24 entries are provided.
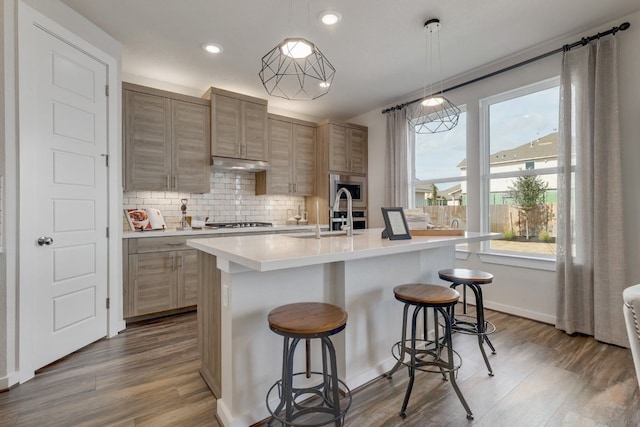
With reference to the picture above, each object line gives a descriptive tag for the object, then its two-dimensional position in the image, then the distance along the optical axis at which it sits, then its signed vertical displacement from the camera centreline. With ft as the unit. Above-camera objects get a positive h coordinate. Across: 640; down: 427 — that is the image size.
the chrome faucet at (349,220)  7.60 -0.18
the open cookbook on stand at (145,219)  11.22 -0.20
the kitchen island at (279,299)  5.33 -1.70
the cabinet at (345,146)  15.80 +3.50
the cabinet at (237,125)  12.67 +3.76
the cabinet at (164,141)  11.09 +2.76
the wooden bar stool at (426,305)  5.75 -1.73
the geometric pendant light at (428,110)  9.38 +4.55
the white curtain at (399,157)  14.79 +2.67
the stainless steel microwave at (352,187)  15.75 +1.39
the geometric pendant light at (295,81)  11.50 +5.62
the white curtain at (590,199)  8.59 +0.38
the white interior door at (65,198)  7.37 +0.42
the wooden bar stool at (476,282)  7.44 -1.69
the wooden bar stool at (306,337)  4.65 -1.84
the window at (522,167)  10.61 +1.64
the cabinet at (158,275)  10.32 -2.15
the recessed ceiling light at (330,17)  8.47 +5.46
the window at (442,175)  13.08 +1.71
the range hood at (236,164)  12.80 +2.12
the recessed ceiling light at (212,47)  10.19 +5.52
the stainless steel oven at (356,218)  15.97 -0.27
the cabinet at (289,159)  14.82 +2.70
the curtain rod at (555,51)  8.70 +5.14
